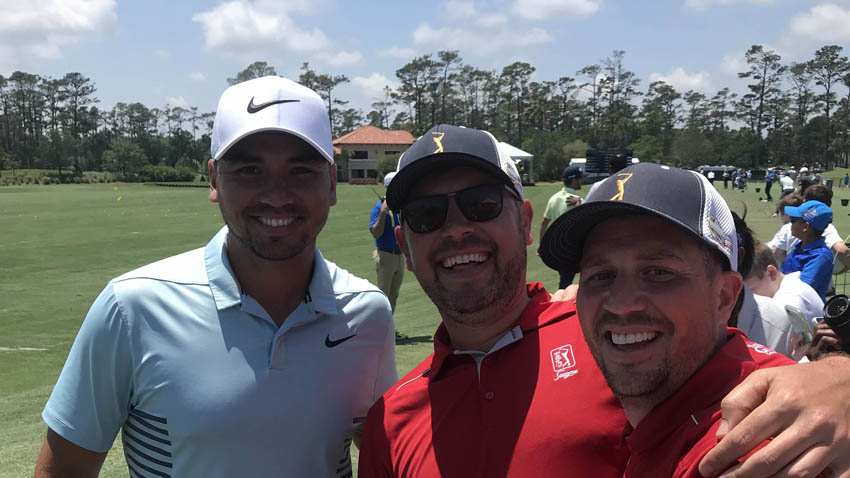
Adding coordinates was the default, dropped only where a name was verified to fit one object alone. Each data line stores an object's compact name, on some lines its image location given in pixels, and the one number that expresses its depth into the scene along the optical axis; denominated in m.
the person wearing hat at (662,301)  1.76
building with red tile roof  101.94
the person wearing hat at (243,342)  2.34
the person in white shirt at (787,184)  27.03
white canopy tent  42.69
